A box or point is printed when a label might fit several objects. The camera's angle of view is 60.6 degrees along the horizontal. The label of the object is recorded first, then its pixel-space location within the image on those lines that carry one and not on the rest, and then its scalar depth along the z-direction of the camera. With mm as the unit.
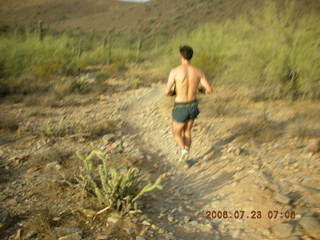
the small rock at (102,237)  2416
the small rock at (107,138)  5006
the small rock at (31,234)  2436
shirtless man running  3803
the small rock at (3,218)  2550
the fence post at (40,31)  12889
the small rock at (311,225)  2409
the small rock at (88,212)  2730
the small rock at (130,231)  2515
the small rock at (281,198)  2951
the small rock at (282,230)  2490
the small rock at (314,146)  4117
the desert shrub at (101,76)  10633
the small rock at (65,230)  2466
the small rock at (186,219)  2853
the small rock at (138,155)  4395
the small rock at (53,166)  3850
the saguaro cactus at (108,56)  14912
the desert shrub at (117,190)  2789
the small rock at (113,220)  2644
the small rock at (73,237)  2372
